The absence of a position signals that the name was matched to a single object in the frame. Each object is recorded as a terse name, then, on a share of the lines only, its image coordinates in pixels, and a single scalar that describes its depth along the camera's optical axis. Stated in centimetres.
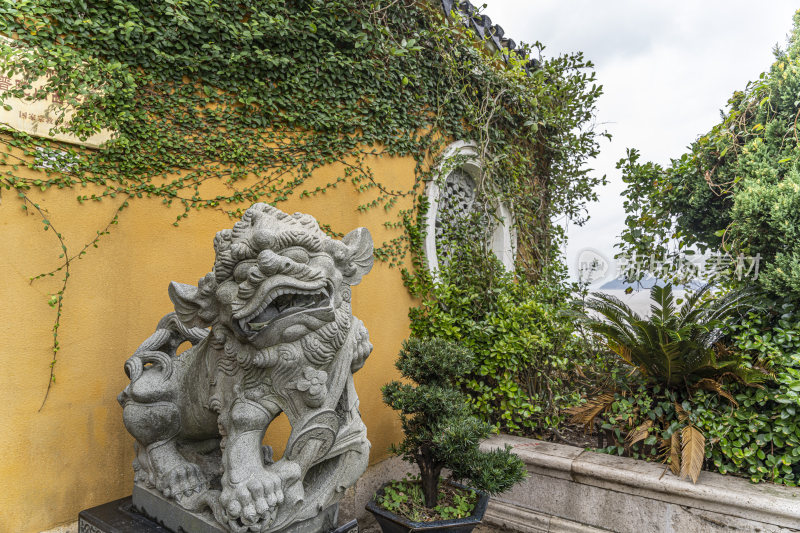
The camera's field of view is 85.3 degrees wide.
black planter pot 246
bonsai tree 257
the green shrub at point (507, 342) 366
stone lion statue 172
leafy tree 320
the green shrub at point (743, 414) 282
